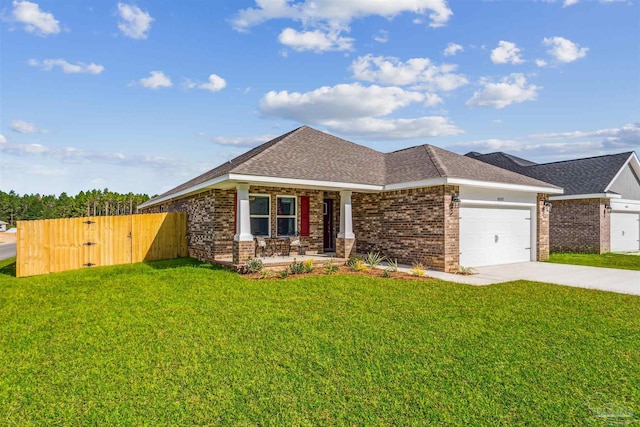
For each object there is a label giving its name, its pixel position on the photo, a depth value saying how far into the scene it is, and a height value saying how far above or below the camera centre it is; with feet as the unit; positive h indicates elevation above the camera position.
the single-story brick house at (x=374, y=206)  38.24 +0.70
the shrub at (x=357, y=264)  36.91 -5.45
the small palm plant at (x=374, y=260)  38.28 -5.46
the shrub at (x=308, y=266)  35.79 -5.39
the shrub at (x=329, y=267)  35.73 -5.66
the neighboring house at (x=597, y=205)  61.26 +1.21
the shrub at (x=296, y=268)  35.22 -5.48
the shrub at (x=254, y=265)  35.27 -5.21
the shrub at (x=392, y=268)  36.05 -5.74
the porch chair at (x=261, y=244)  42.26 -3.90
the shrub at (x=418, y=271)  34.22 -5.64
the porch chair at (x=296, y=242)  44.48 -3.84
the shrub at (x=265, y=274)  33.49 -5.84
